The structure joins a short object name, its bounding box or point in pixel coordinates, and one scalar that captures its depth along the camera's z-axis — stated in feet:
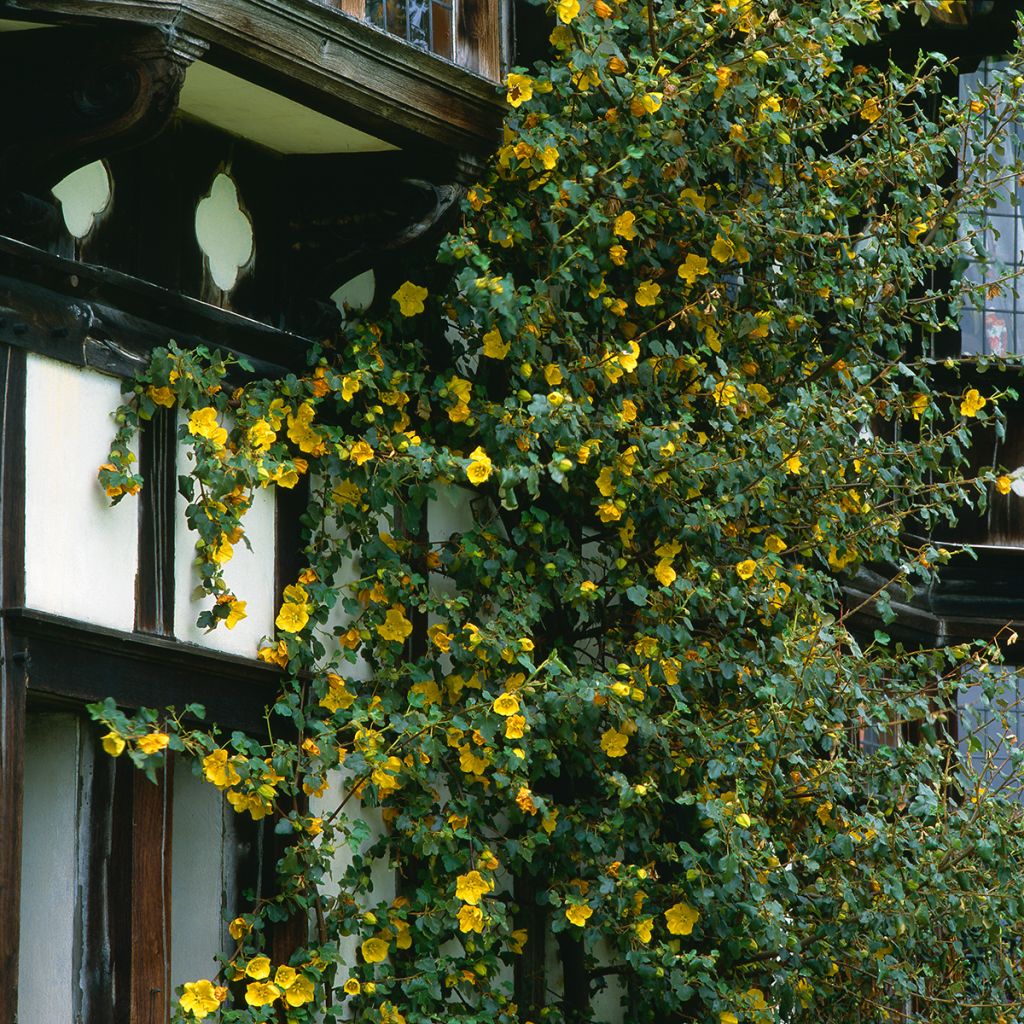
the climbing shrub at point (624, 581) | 45.32
